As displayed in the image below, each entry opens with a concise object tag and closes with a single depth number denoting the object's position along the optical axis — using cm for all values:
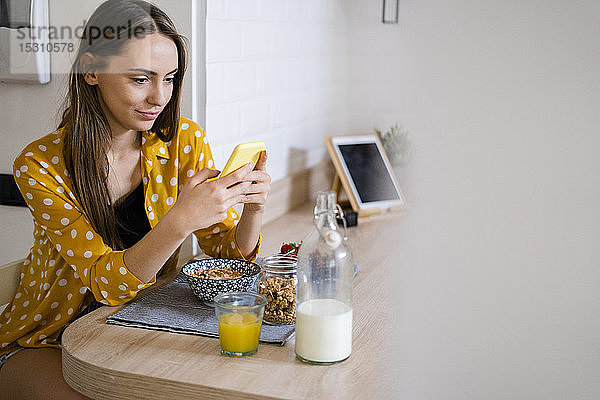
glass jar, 93
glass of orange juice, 82
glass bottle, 79
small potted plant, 173
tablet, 178
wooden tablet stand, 175
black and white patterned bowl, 98
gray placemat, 90
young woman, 97
